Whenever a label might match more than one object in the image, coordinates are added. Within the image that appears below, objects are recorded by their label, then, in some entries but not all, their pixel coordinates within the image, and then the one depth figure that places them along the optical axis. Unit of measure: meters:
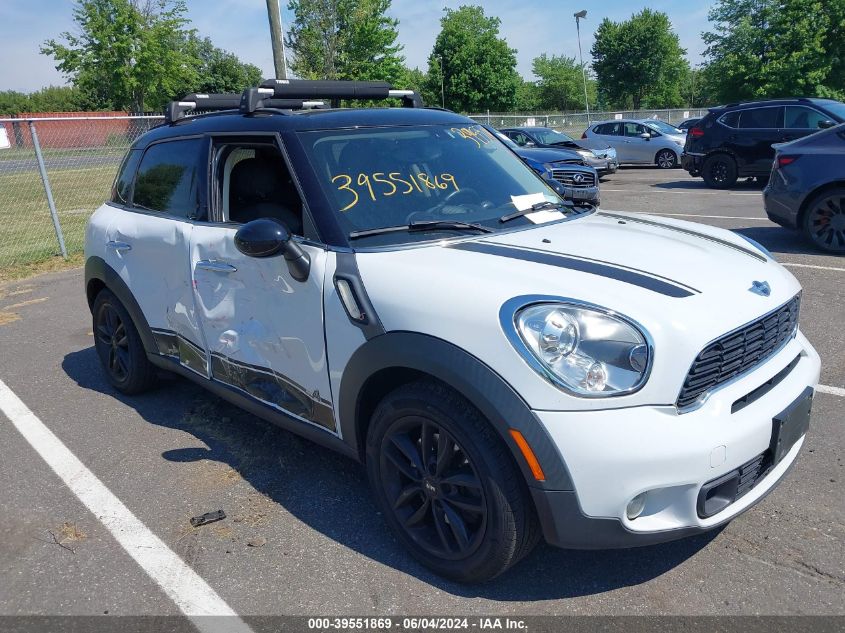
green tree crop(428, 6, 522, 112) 55.06
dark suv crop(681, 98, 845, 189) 13.48
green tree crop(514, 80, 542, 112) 61.28
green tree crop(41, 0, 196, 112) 33.31
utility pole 11.52
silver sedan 19.95
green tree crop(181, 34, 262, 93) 77.94
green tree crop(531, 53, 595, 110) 80.88
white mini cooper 2.23
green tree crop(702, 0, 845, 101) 34.91
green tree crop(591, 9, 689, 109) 65.75
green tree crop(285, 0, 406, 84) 39.25
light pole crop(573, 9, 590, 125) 49.84
